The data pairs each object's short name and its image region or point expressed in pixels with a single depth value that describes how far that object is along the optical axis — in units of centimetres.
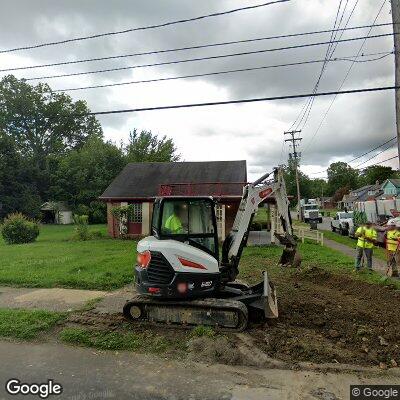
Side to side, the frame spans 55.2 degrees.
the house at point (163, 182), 2283
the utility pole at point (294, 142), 4942
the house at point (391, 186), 5702
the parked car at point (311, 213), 4381
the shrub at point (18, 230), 2275
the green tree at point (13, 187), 4088
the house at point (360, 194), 7029
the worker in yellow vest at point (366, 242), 1315
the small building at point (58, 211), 4281
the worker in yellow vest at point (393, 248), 1234
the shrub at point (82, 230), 2341
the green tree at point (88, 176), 4156
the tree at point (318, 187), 11938
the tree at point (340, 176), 11669
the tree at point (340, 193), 10419
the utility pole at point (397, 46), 870
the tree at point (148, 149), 4800
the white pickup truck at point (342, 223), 2900
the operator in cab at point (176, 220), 736
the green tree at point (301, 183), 8732
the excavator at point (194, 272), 697
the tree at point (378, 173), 9562
